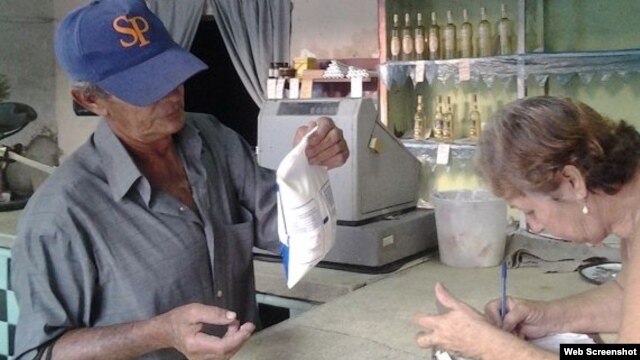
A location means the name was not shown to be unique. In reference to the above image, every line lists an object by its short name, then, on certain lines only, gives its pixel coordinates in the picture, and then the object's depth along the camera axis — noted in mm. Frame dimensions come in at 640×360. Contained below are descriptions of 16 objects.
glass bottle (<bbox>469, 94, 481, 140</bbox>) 4156
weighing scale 2133
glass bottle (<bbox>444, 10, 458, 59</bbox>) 4176
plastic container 2143
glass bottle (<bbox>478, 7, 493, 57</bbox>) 4031
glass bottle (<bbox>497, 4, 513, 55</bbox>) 3970
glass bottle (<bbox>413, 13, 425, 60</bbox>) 4219
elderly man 1264
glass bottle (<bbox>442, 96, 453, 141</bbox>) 4203
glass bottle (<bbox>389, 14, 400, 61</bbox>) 4270
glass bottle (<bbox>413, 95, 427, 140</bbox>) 4328
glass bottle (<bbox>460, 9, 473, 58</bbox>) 4121
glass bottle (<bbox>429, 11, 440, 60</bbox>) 4199
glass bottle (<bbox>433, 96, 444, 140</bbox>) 4238
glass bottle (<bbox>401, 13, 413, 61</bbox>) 4246
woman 1228
